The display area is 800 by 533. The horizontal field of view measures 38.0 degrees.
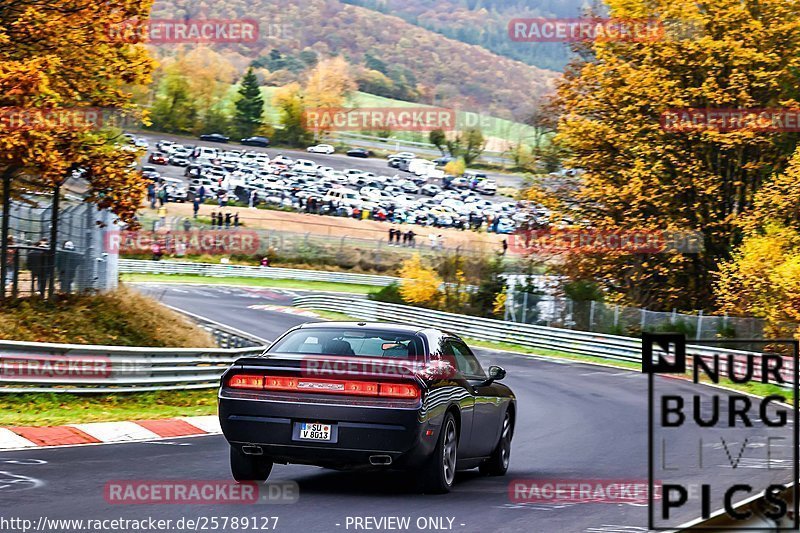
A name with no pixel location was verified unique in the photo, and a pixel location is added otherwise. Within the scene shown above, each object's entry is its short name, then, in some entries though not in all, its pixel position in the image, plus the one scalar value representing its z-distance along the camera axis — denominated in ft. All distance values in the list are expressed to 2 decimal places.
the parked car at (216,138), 429.79
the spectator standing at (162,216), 281.04
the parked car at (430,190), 407.30
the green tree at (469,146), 516.73
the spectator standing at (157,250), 242.97
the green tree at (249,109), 450.71
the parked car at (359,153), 476.54
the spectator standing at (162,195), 300.83
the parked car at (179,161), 375.86
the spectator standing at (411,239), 281.35
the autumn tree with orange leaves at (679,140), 133.80
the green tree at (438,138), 510.17
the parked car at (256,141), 442.87
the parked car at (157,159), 366.67
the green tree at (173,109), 440.45
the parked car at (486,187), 436.35
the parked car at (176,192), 312.29
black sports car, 32.40
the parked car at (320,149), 463.42
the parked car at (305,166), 393.29
